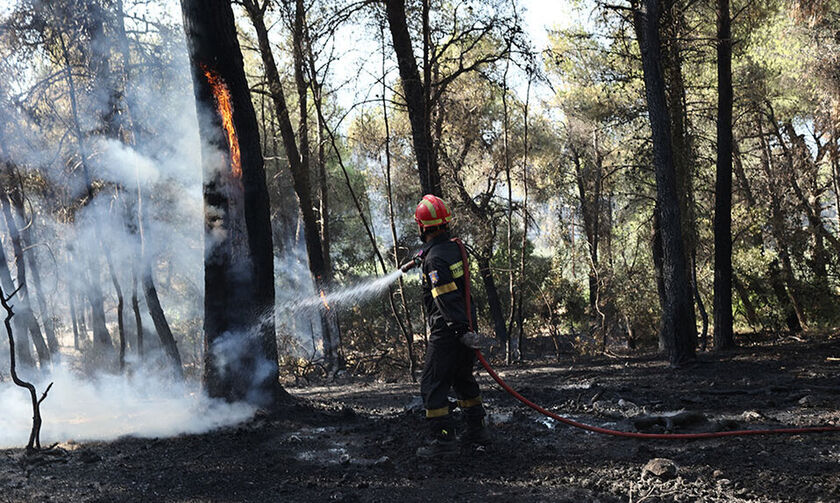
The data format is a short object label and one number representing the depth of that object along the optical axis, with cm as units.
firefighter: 517
